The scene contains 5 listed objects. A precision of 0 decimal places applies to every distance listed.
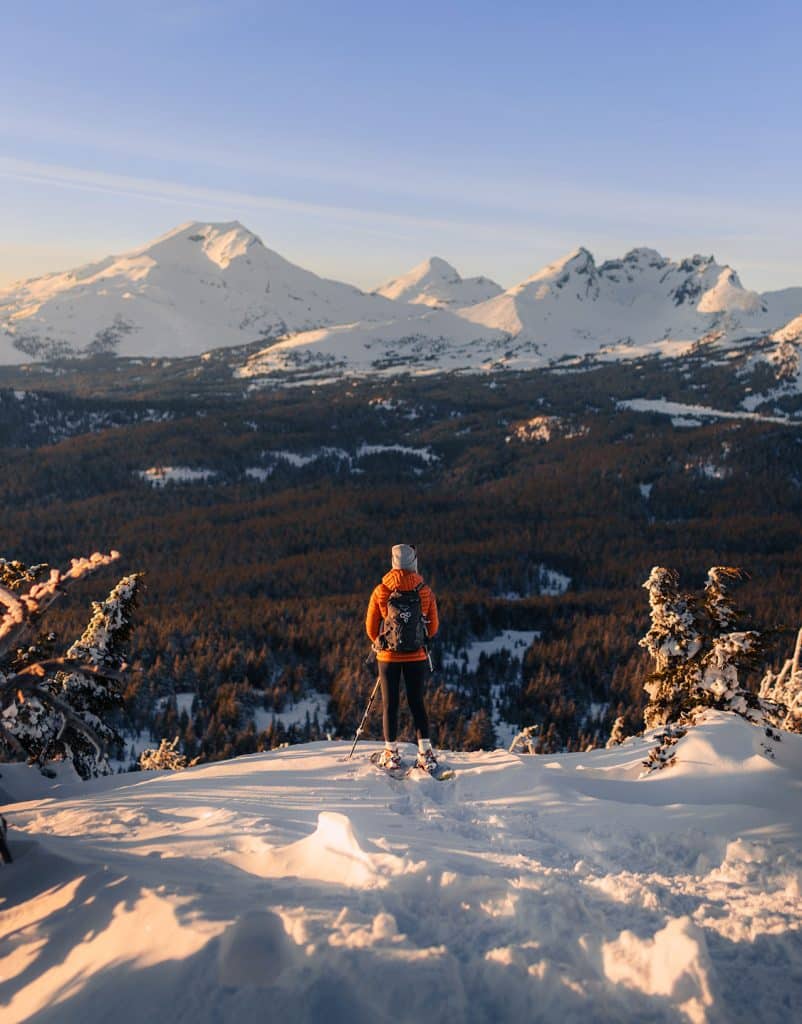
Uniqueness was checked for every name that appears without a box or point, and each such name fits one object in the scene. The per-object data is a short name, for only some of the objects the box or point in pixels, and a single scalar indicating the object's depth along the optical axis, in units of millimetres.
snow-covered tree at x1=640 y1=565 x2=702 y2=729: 15516
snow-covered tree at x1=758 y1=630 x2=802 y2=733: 15180
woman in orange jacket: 9898
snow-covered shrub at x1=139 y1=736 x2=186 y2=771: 21734
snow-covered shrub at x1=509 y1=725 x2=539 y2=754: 15848
